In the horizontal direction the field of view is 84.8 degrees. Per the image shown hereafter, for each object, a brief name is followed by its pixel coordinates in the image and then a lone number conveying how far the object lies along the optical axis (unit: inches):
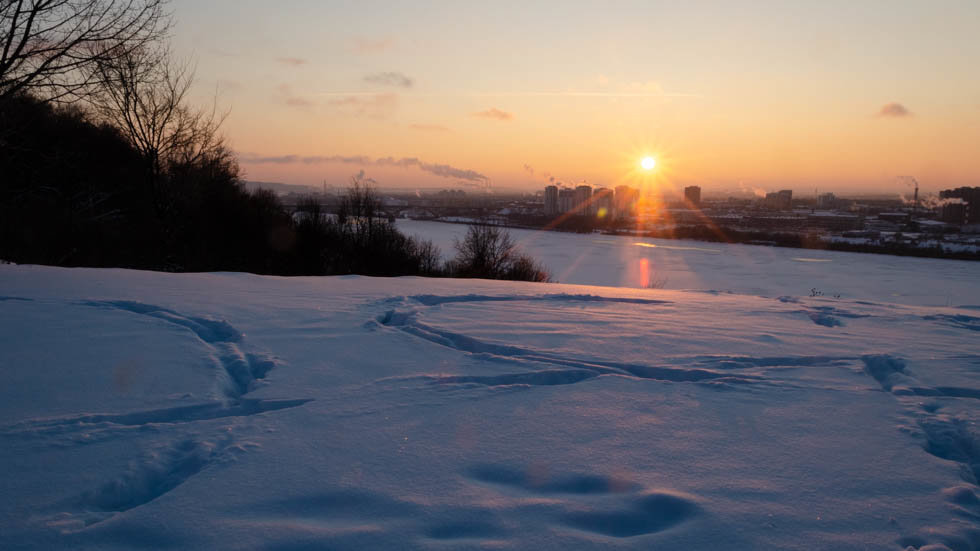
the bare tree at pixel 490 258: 835.4
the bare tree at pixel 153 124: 464.9
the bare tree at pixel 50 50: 211.3
